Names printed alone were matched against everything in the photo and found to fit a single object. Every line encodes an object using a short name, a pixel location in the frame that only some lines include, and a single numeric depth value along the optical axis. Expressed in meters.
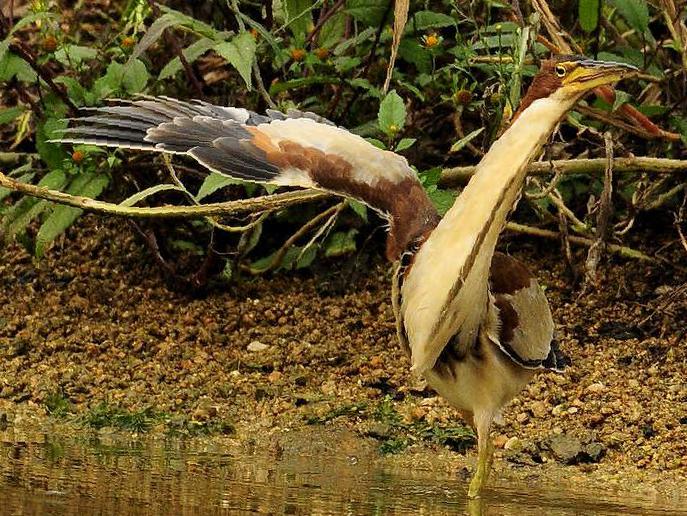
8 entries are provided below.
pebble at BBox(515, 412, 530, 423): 11.03
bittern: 7.96
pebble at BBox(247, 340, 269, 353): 12.62
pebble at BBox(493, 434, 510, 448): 10.70
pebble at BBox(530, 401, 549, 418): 11.10
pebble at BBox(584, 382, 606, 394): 11.34
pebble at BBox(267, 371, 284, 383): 12.08
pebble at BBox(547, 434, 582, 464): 10.32
